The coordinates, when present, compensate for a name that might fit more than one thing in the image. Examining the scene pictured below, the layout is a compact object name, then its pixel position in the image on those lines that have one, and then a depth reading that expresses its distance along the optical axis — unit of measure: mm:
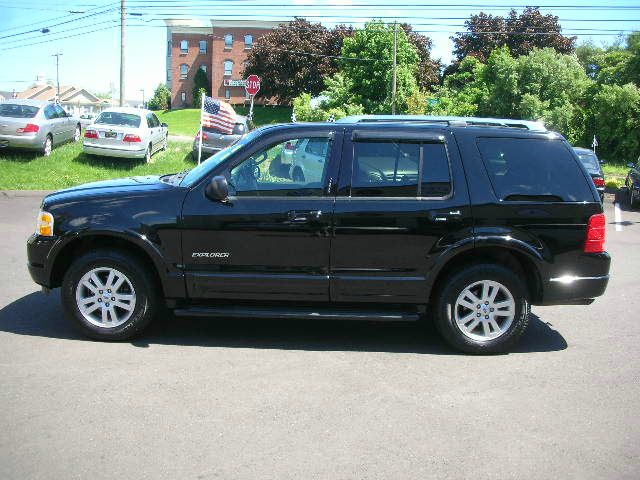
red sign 21906
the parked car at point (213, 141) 20372
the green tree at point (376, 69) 38812
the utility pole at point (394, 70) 34434
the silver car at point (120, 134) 18453
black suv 5402
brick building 78750
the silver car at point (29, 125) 18078
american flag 15797
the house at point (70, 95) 117844
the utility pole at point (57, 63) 93219
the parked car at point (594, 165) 17061
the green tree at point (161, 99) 89438
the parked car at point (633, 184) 18047
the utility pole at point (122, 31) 26016
